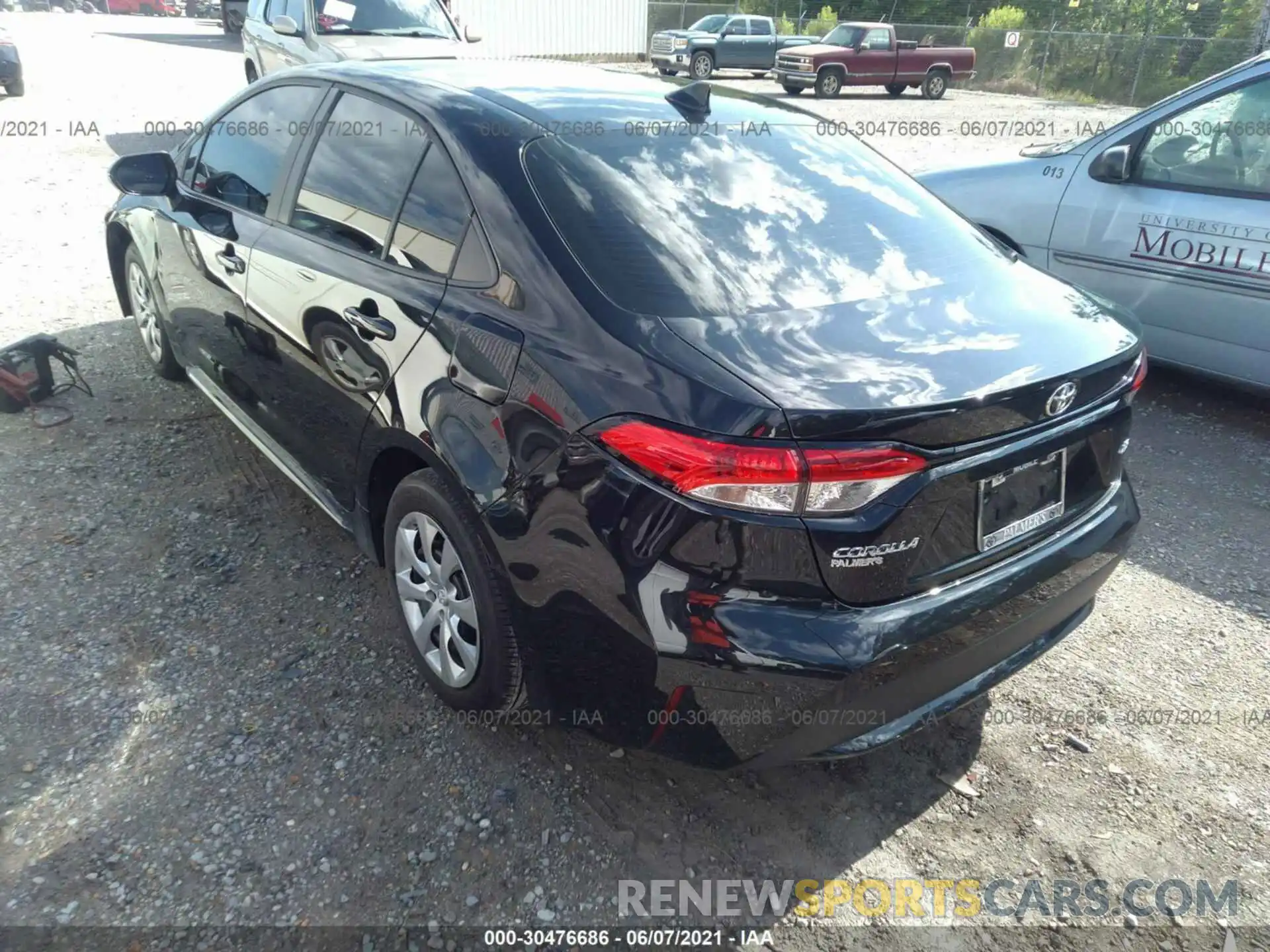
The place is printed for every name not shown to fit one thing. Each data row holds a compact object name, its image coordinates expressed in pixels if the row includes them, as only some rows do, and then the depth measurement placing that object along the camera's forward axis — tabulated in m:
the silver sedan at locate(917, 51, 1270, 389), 4.36
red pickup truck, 21.75
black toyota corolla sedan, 1.87
